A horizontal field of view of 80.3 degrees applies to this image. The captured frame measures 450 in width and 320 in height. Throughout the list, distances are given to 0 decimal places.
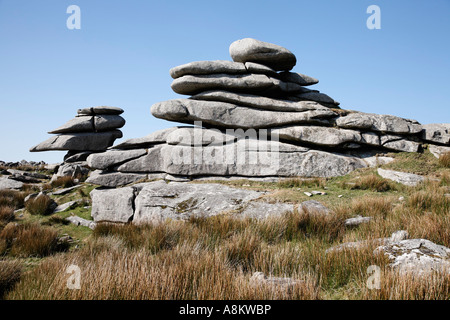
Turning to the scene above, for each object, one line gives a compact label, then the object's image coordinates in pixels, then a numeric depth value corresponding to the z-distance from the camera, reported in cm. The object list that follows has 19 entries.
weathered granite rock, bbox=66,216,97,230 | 1045
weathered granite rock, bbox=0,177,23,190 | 1676
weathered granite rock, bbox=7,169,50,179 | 2124
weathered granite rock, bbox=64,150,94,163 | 2130
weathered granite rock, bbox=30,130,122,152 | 2133
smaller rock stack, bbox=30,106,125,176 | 2139
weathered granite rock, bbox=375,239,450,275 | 339
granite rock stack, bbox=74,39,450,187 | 1355
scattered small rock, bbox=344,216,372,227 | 656
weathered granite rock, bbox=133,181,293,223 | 900
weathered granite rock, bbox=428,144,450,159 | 1345
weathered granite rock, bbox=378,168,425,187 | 1077
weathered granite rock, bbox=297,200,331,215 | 720
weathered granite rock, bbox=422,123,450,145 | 1430
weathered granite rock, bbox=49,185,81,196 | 1428
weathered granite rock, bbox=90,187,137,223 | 1092
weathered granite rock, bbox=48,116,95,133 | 2145
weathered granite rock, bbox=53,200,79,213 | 1215
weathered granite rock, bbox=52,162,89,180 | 1894
